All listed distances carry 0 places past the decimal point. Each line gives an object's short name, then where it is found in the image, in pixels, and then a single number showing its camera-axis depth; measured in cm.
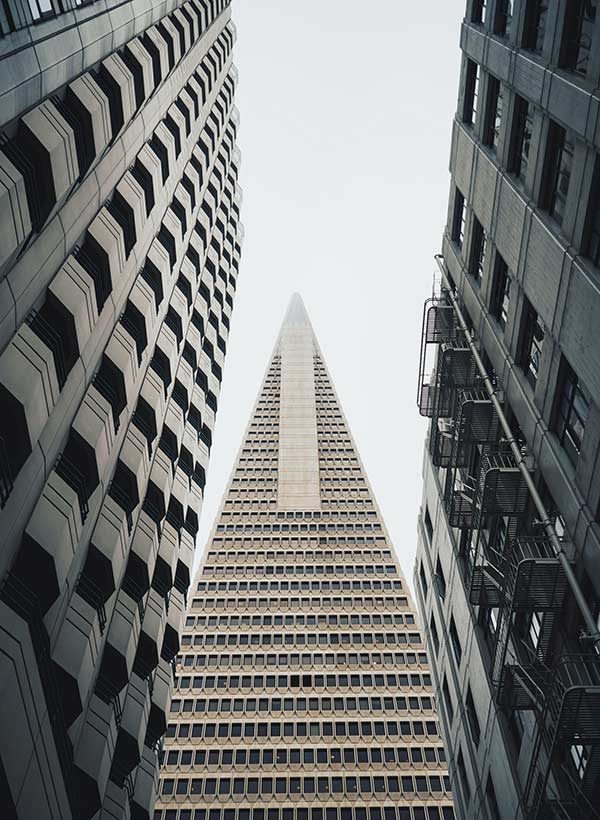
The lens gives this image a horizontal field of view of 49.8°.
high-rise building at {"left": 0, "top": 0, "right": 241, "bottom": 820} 1395
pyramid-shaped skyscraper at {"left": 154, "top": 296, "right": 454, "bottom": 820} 6266
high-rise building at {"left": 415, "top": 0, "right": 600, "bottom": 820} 1391
